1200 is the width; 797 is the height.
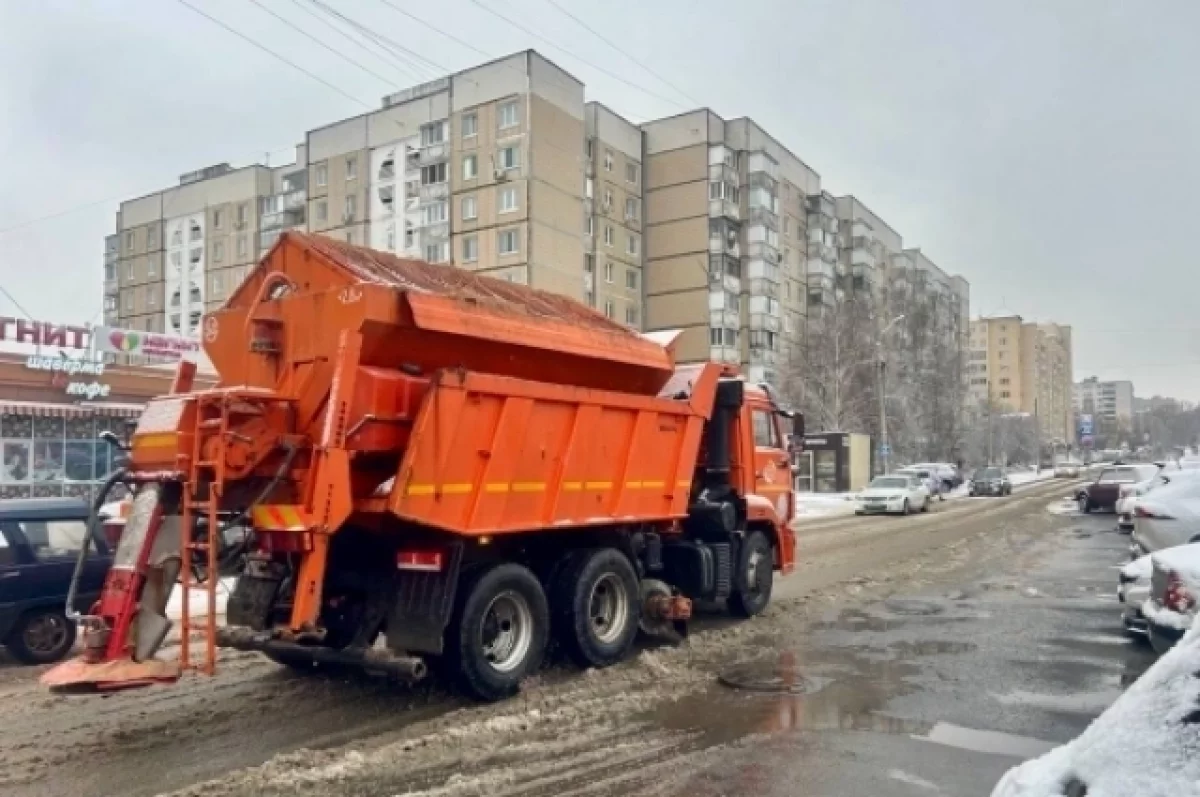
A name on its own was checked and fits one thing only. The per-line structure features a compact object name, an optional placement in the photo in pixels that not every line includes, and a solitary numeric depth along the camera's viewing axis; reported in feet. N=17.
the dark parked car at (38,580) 29.60
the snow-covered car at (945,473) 171.22
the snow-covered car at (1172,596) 22.48
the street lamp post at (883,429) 155.53
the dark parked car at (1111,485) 102.94
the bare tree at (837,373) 180.65
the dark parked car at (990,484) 164.25
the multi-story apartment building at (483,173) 182.80
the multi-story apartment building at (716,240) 219.82
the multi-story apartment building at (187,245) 242.58
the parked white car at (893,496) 109.40
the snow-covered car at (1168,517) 37.09
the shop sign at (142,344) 86.94
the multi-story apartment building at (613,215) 207.92
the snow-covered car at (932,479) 152.54
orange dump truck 21.53
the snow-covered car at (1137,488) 42.84
